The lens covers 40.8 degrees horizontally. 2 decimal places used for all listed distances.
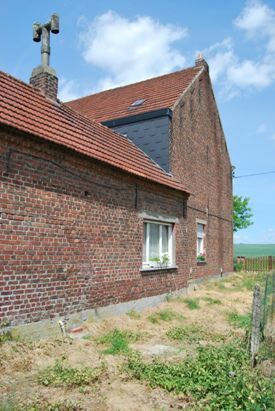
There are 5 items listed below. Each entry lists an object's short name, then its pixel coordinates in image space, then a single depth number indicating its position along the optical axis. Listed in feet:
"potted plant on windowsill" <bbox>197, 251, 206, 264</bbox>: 50.92
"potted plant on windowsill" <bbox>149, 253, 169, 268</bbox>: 37.35
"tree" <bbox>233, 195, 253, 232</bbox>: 121.49
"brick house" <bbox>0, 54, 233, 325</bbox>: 22.58
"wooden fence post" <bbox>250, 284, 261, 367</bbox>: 18.52
